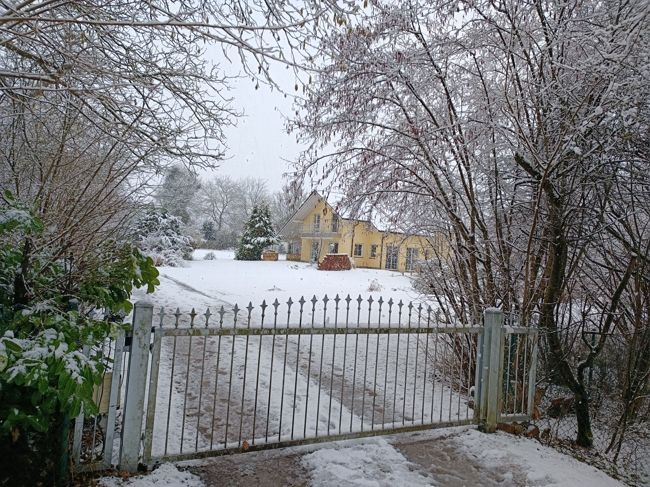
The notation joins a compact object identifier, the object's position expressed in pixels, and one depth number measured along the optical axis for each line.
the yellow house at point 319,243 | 36.38
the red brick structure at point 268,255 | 35.72
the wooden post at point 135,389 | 3.24
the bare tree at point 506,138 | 4.55
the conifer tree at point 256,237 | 36.94
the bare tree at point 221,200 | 58.22
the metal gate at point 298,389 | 3.33
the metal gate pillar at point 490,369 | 4.68
